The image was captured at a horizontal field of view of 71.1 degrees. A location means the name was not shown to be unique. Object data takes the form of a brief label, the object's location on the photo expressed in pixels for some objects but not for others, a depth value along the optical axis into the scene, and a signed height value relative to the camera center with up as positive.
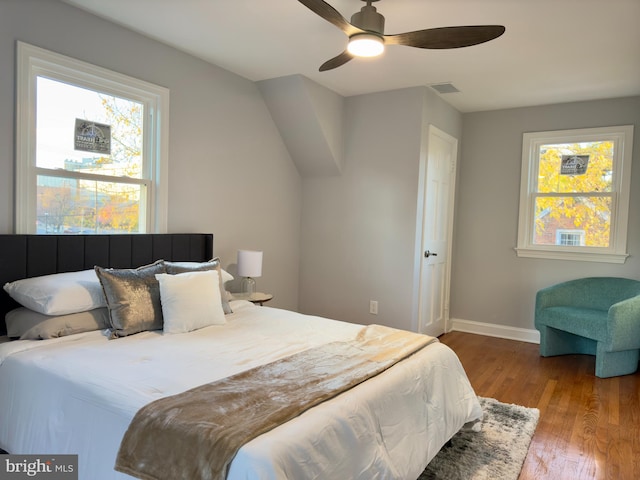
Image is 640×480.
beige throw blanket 1.39 -0.67
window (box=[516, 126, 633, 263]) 4.35 +0.37
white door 4.38 -0.07
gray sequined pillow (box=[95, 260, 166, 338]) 2.42 -0.48
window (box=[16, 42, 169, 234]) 2.60 +0.41
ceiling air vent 4.03 +1.27
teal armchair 3.62 -0.77
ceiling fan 2.10 +0.94
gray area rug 2.25 -1.23
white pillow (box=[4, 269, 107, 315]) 2.29 -0.44
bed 1.54 -0.70
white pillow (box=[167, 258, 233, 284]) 2.88 -0.33
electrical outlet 4.43 -0.84
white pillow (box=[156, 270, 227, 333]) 2.53 -0.50
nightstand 3.66 -0.66
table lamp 3.74 -0.38
